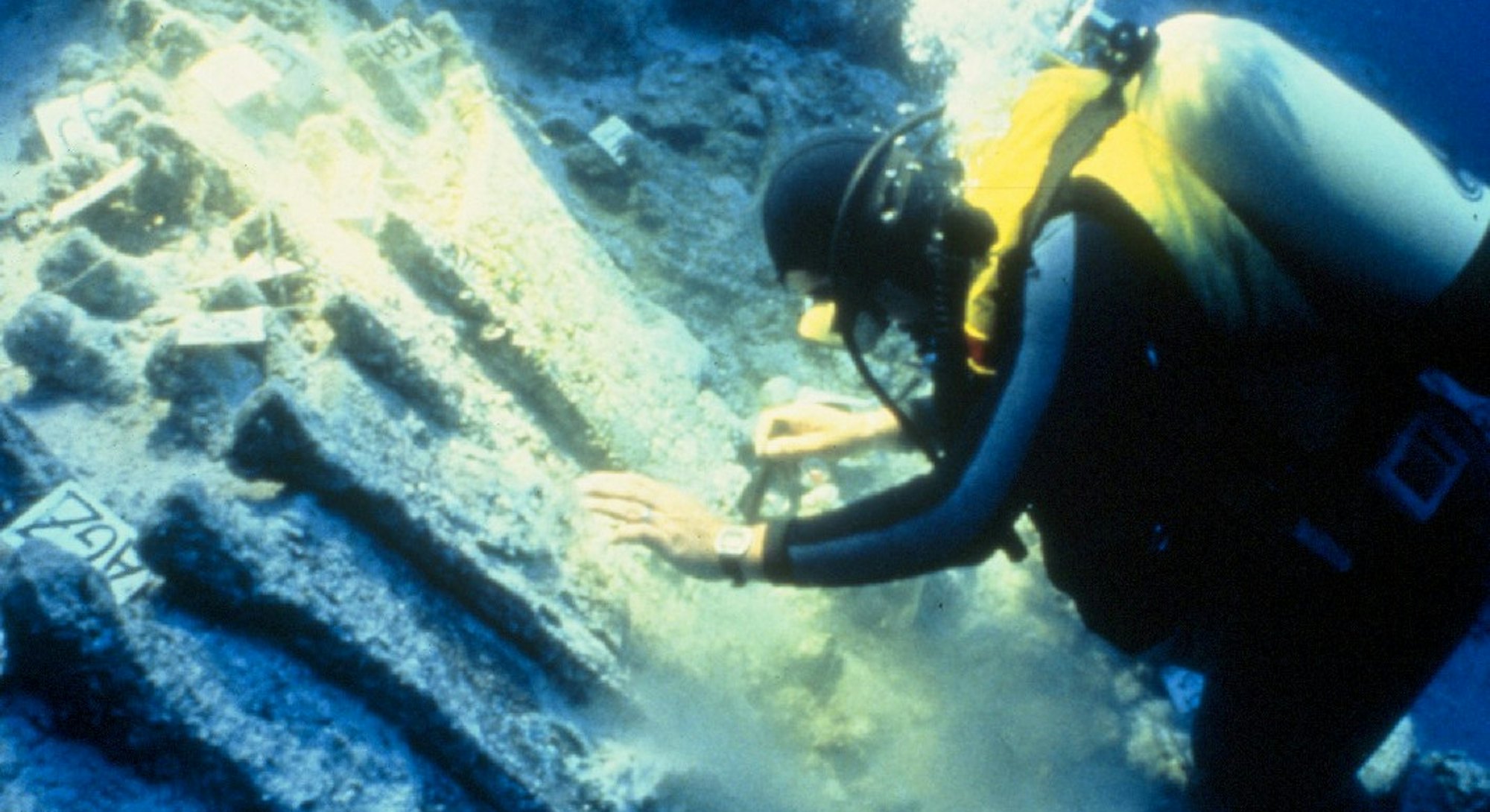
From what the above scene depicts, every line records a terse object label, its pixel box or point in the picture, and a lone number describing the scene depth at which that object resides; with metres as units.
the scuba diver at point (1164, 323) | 1.81
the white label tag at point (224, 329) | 2.88
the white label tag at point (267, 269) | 3.27
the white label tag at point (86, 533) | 2.49
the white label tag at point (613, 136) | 5.87
